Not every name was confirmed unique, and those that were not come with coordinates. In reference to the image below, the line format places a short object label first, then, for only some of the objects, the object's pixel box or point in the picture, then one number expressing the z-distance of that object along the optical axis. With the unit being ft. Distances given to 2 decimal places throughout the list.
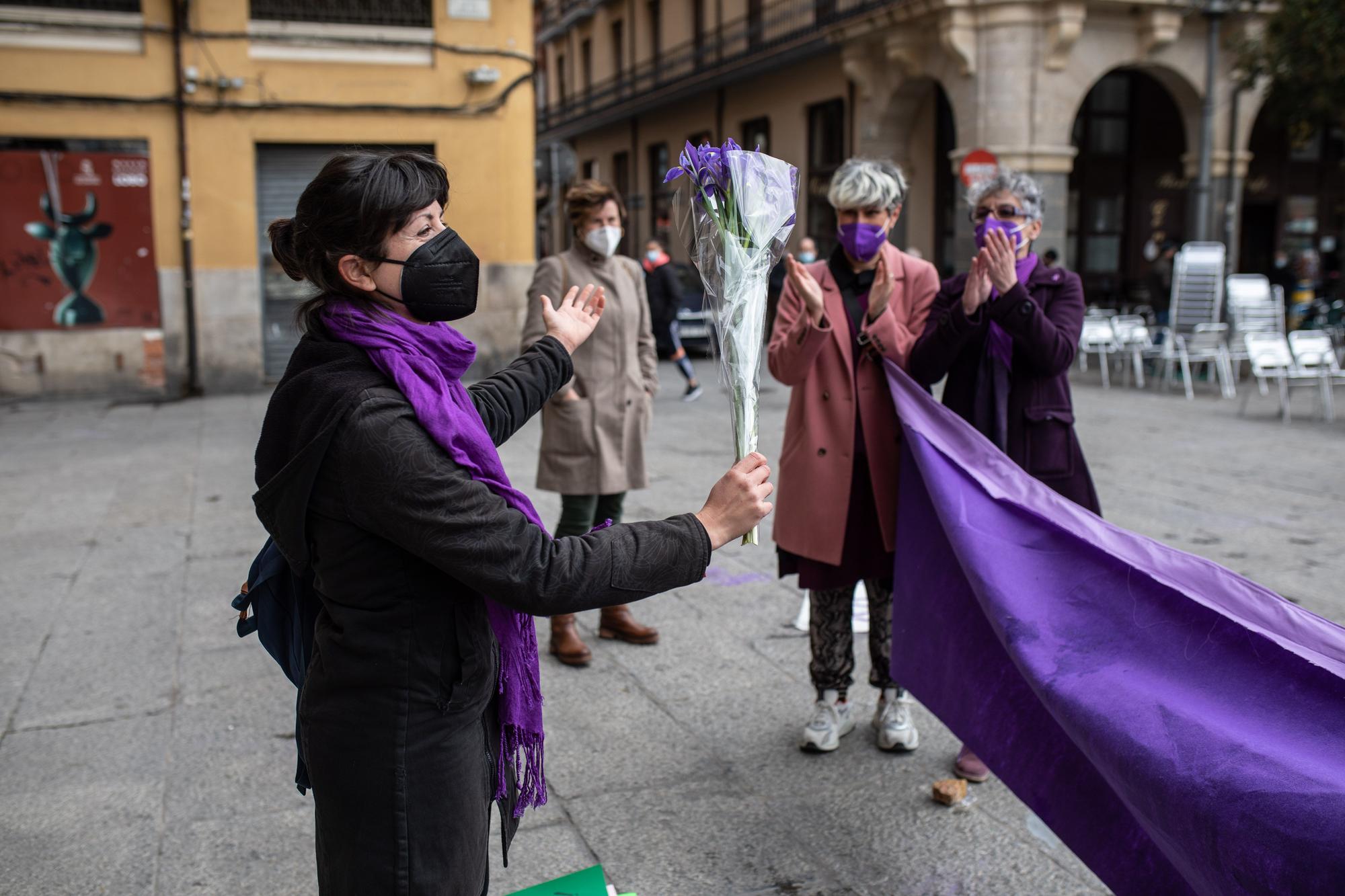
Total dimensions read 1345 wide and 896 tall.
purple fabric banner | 6.14
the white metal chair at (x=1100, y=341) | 45.37
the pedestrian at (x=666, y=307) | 42.24
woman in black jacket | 5.81
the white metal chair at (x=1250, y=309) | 46.42
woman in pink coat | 11.37
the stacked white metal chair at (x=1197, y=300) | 43.50
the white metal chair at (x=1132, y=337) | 44.86
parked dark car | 56.90
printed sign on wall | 42.65
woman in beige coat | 15.12
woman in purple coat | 10.89
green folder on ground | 8.40
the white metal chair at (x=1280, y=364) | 35.55
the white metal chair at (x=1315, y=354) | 35.65
